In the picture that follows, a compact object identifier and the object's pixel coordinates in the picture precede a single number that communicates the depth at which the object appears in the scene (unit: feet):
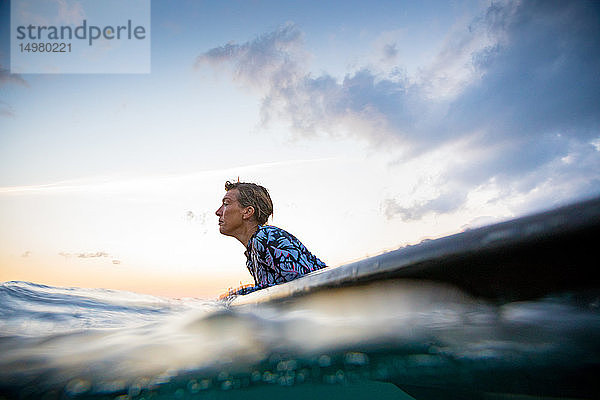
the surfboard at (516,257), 1.84
